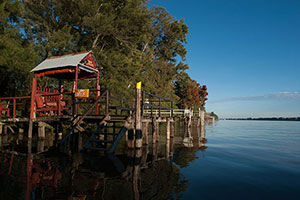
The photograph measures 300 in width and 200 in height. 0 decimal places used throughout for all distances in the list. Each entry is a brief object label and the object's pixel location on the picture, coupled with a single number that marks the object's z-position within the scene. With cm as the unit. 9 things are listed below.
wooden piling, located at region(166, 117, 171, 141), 1398
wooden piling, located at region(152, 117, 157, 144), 1131
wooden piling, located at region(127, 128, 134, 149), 937
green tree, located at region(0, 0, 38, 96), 1323
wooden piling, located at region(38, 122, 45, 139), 1215
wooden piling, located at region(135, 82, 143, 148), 863
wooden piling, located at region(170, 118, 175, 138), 1484
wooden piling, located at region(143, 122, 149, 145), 1109
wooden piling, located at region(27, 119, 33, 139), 1127
